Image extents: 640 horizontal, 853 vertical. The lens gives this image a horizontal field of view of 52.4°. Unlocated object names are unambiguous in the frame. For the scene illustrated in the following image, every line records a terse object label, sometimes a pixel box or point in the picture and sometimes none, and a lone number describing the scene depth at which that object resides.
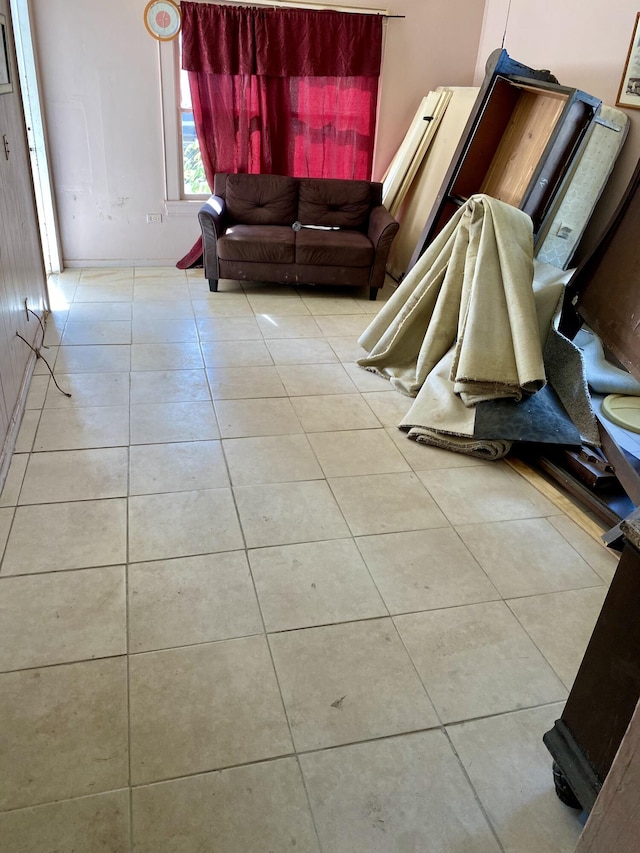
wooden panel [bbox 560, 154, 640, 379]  2.90
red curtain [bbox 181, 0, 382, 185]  5.12
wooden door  3.04
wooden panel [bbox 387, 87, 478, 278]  5.07
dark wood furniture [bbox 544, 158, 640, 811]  1.34
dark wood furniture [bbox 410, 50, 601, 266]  3.48
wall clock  5.01
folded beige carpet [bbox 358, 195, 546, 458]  3.10
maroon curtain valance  5.07
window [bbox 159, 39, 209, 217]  5.20
